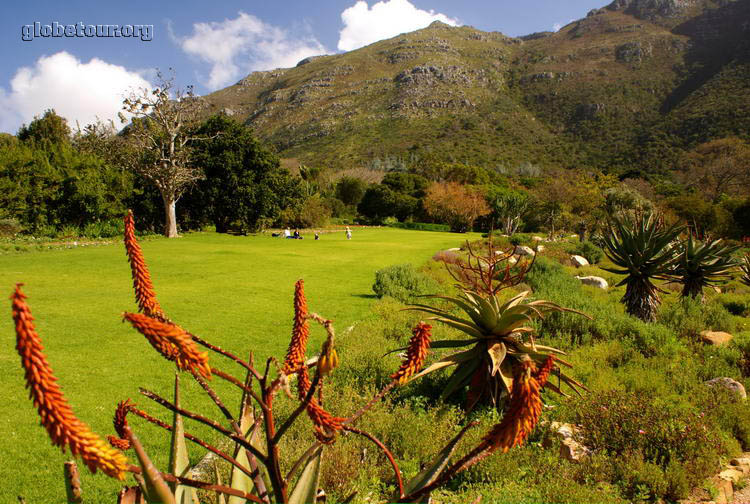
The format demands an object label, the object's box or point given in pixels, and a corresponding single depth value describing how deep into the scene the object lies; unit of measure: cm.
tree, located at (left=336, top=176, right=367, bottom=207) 7556
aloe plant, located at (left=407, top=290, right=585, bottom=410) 508
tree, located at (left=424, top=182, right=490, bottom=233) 6192
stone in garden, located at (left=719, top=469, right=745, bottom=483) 423
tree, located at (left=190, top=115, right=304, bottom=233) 3641
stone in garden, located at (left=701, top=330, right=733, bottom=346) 848
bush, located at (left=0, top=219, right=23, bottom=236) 2475
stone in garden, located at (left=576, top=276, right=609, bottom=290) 1558
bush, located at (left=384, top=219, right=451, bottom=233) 6425
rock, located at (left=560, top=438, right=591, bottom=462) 452
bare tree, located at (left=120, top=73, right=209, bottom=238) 3050
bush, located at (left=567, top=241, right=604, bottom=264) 2409
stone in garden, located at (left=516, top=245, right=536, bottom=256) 2343
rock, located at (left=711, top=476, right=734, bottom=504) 396
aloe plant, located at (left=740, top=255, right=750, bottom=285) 1371
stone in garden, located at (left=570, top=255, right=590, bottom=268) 2216
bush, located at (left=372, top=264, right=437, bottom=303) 1306
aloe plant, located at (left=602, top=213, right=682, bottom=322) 945
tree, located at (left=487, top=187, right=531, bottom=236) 4578
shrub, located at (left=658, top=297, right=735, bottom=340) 938
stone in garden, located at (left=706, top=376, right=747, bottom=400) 591
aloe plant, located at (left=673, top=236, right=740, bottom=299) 1154
